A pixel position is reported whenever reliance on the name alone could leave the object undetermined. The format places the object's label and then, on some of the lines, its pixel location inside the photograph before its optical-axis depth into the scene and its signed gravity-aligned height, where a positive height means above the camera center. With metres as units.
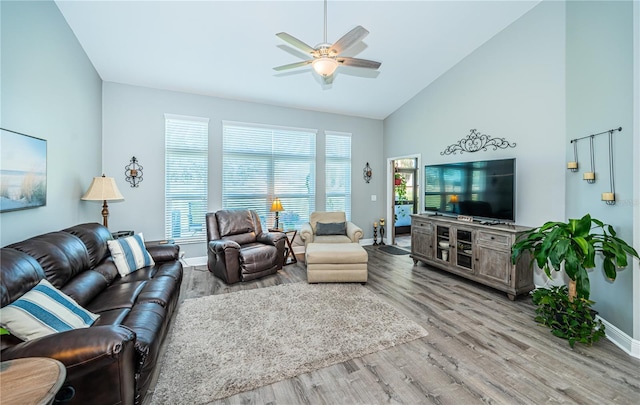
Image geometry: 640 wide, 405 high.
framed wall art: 2.02 +0.28
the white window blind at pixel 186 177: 4.49 +0.48
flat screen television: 3.47 +0.25
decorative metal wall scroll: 3.84 +0.98
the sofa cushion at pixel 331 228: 5.00 -0.45
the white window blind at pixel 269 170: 4.91 +0.68
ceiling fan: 2.35 +1.49
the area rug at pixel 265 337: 1.91 -1.22
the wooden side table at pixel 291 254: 4.78 -0.92
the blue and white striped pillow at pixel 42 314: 1.40 -0.64
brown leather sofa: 1.28 -0.74
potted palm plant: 2.26 -0.52
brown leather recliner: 3.76 -0.65
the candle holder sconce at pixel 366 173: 6.18 +0.76
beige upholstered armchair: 4.73 -0.46
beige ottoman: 3.68 -0.86
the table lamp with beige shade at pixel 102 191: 3.31 +0.17
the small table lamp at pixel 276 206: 4.94 -0.03
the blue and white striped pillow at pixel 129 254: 2.80 -0.55
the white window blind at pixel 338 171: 5.80 +0.75
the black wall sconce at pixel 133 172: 4.23 +0.52
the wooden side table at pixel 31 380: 0.87 -0.64
